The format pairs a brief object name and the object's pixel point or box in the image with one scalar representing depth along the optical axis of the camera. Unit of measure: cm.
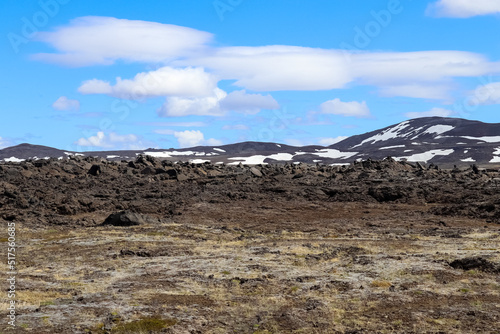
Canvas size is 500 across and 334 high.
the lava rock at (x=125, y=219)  4200
